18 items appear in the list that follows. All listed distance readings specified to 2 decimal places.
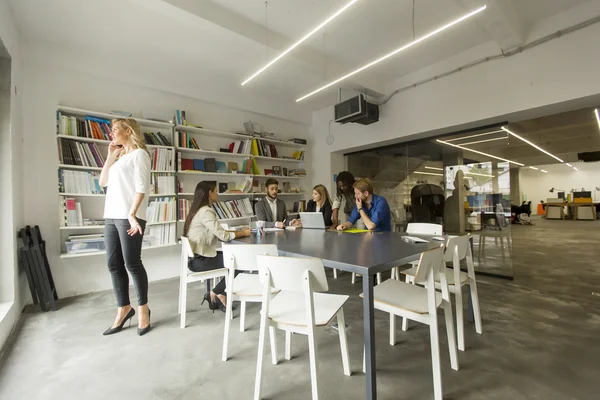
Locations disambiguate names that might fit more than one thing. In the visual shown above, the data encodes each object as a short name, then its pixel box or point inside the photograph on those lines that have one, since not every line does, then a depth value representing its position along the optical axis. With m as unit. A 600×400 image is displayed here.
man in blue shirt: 2.96
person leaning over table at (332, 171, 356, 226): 3.85
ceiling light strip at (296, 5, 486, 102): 2.15
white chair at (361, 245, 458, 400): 1.46
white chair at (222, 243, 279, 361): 1.79
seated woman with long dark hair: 2.51
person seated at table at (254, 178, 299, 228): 3.70
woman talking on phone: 2.23
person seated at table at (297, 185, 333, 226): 3.86
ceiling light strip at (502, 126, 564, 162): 3.92
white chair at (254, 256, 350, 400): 1.34
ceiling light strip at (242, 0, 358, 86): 2.12
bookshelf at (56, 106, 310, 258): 3.21
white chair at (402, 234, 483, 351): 1.97
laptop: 3.07
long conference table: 1.35
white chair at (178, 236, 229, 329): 2.47
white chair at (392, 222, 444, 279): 2.72
